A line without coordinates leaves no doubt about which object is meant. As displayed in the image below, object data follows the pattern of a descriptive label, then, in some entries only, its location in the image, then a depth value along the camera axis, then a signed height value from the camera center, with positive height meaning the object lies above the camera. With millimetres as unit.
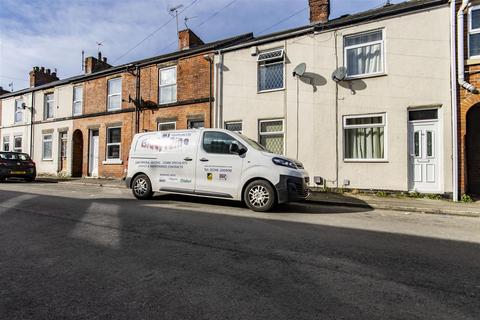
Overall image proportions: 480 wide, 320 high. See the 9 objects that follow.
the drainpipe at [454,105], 9812 +2012
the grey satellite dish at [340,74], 11594 +3467
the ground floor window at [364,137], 11328 +1176
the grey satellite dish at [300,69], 12203 +3820
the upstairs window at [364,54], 11539 +4275
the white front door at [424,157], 10414 +425
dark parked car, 15695 +17
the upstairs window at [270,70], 13336 +4220
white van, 7754 -19
